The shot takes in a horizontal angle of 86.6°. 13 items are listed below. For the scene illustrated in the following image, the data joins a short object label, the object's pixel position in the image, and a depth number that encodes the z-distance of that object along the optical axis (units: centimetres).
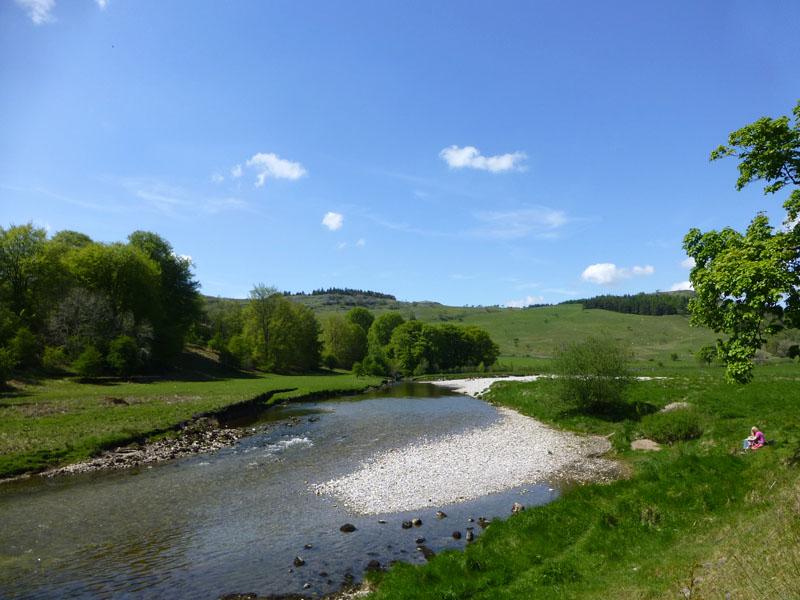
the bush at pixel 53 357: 5091
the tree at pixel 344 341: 11688
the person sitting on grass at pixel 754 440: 1850
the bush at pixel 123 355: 5384
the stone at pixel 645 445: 2571
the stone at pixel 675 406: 3175
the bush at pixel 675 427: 2575
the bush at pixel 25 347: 4503
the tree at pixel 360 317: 14412
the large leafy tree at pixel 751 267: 1095
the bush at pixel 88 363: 5009
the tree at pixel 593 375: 3497
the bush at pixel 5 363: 3978
